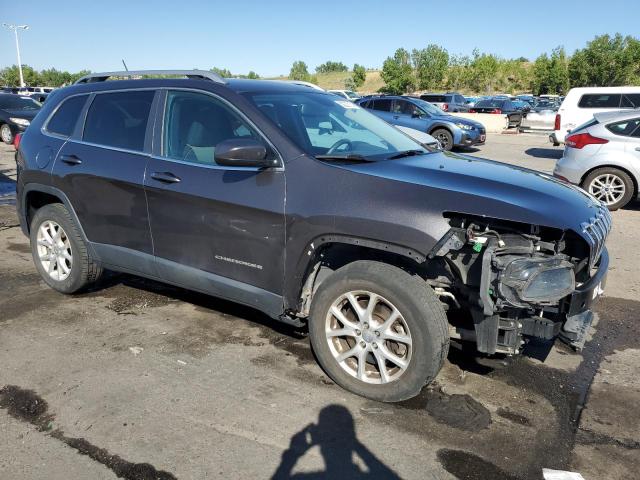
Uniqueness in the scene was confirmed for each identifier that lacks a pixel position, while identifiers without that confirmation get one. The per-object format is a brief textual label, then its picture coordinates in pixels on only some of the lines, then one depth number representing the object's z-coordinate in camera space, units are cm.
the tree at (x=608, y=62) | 5769
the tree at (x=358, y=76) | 8281
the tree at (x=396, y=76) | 6550
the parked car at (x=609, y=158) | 840
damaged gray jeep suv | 290
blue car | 1631
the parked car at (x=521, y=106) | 3239
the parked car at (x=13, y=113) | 1766
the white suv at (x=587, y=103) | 1480
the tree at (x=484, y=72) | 6806
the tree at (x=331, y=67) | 14838
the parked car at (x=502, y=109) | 2688
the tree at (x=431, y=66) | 6706
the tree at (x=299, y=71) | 10811
